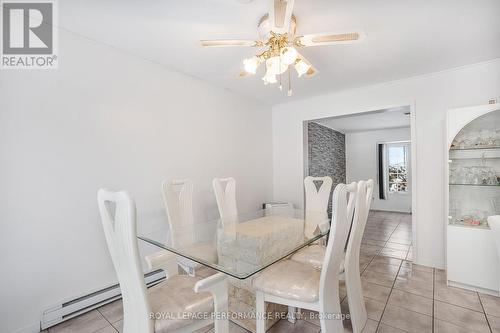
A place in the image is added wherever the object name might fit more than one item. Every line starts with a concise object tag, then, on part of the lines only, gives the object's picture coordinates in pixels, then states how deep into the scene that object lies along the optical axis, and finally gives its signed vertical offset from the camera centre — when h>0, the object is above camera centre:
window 6.00 -0.01
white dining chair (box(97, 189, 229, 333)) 0.94 -0.64
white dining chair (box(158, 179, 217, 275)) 1.52 -0.52
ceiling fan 1.34 +0.85
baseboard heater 1.64 -1.09
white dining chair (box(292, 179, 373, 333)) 1.47 -0.67
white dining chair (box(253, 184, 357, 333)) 1.17 -0.68
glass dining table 1.33 -0.55
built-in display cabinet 2.09 -0.31
